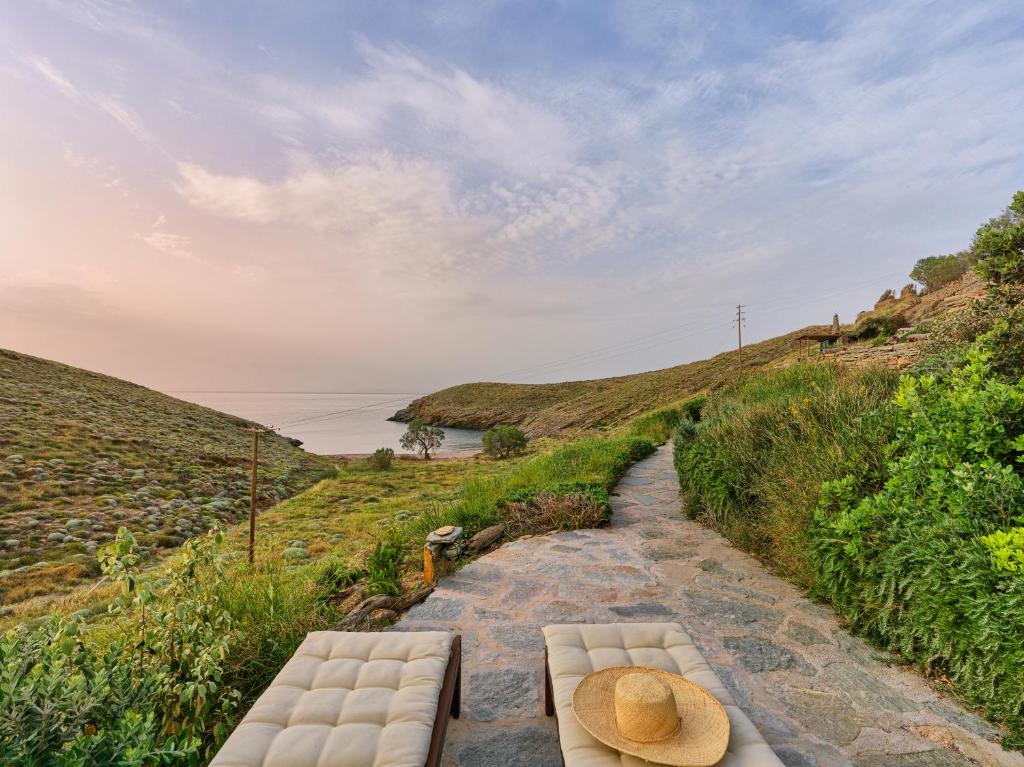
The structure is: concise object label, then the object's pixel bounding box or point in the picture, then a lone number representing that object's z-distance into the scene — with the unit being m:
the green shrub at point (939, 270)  26.33
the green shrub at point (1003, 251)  5.72
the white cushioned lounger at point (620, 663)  1.69
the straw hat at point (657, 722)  1.67
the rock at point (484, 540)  5.25
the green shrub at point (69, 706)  1.61
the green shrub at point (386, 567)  4.10
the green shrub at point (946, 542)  2.39
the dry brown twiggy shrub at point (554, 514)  5.86
